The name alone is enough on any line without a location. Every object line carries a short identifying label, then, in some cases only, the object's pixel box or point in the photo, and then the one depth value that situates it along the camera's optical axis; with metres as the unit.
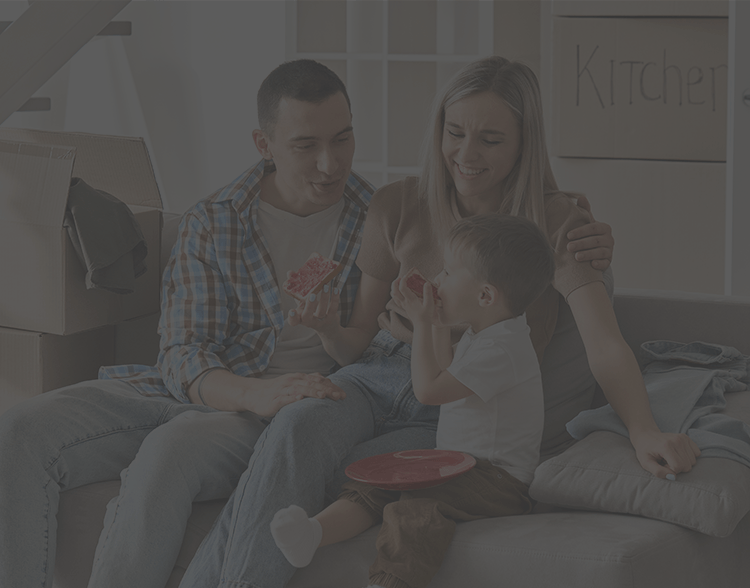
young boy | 3.26
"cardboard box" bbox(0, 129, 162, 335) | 3.83
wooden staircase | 4.31
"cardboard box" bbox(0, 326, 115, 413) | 3.88
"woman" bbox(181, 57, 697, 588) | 3.28
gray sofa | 3.12
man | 3.33
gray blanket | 3.31
